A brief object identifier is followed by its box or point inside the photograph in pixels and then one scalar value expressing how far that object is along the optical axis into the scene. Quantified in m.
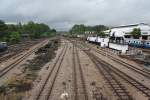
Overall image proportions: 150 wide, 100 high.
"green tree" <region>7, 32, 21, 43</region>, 31.70
